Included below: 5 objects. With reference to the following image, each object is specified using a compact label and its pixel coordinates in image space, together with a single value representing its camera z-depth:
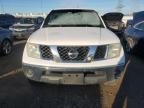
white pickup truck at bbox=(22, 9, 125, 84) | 1.92
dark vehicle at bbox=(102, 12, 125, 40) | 6.99
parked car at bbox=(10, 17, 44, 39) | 6.75
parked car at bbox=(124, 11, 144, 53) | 3.44
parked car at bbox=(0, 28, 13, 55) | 3.93
